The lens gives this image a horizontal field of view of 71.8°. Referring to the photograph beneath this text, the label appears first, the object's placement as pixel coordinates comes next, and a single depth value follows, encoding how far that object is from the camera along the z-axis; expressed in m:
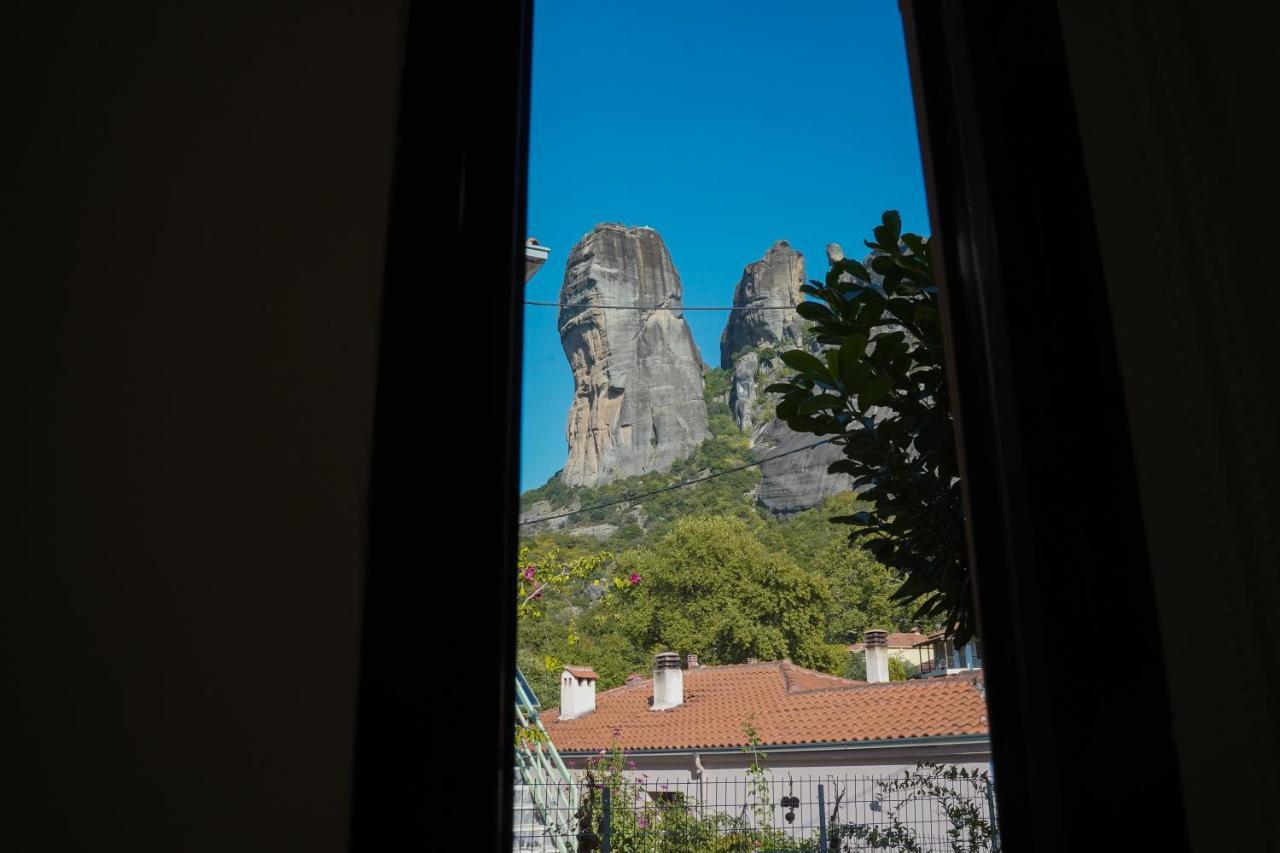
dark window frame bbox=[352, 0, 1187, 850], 0.59
